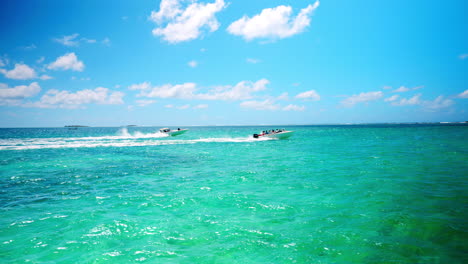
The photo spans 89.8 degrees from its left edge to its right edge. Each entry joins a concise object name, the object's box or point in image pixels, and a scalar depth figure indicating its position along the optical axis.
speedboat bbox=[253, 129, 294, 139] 45.00
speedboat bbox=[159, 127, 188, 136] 65.81
